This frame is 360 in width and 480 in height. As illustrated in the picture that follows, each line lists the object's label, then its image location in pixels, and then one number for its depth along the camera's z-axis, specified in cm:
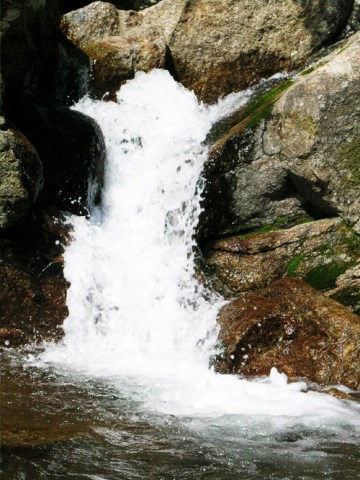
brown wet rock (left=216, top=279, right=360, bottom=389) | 662
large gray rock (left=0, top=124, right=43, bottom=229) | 773
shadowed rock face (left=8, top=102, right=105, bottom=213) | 896
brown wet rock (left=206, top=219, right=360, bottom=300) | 829
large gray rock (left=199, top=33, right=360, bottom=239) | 834
